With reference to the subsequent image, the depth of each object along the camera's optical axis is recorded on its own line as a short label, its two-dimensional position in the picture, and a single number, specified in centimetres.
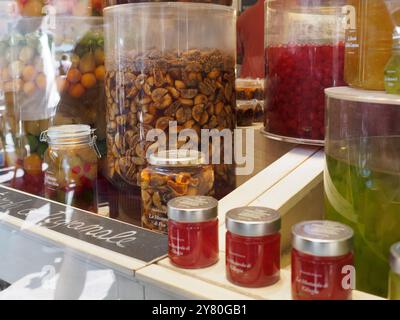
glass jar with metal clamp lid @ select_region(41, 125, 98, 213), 95
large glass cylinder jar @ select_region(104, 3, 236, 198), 90
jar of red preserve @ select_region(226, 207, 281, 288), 57
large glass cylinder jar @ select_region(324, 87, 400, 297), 67
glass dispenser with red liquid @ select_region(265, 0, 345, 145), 94
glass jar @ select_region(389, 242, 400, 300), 52
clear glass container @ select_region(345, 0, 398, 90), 74
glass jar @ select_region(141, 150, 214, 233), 78
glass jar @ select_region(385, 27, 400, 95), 68
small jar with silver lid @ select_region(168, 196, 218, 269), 62
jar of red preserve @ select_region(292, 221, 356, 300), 51
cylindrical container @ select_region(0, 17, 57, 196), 108
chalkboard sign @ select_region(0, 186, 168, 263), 71
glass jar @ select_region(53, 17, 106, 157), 109
